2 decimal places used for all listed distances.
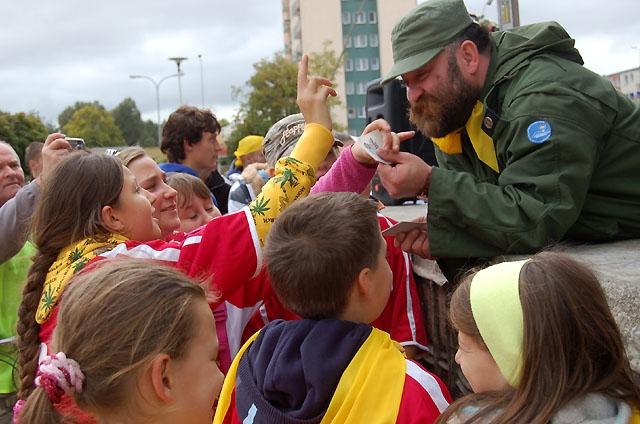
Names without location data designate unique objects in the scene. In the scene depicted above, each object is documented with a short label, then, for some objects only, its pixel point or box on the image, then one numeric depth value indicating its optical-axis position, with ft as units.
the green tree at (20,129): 120.45
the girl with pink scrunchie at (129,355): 5.60
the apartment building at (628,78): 215.51
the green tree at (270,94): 101.30
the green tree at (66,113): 266.98
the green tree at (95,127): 208.13
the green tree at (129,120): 272.92
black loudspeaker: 23.56
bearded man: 8.28
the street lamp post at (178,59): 120.88
